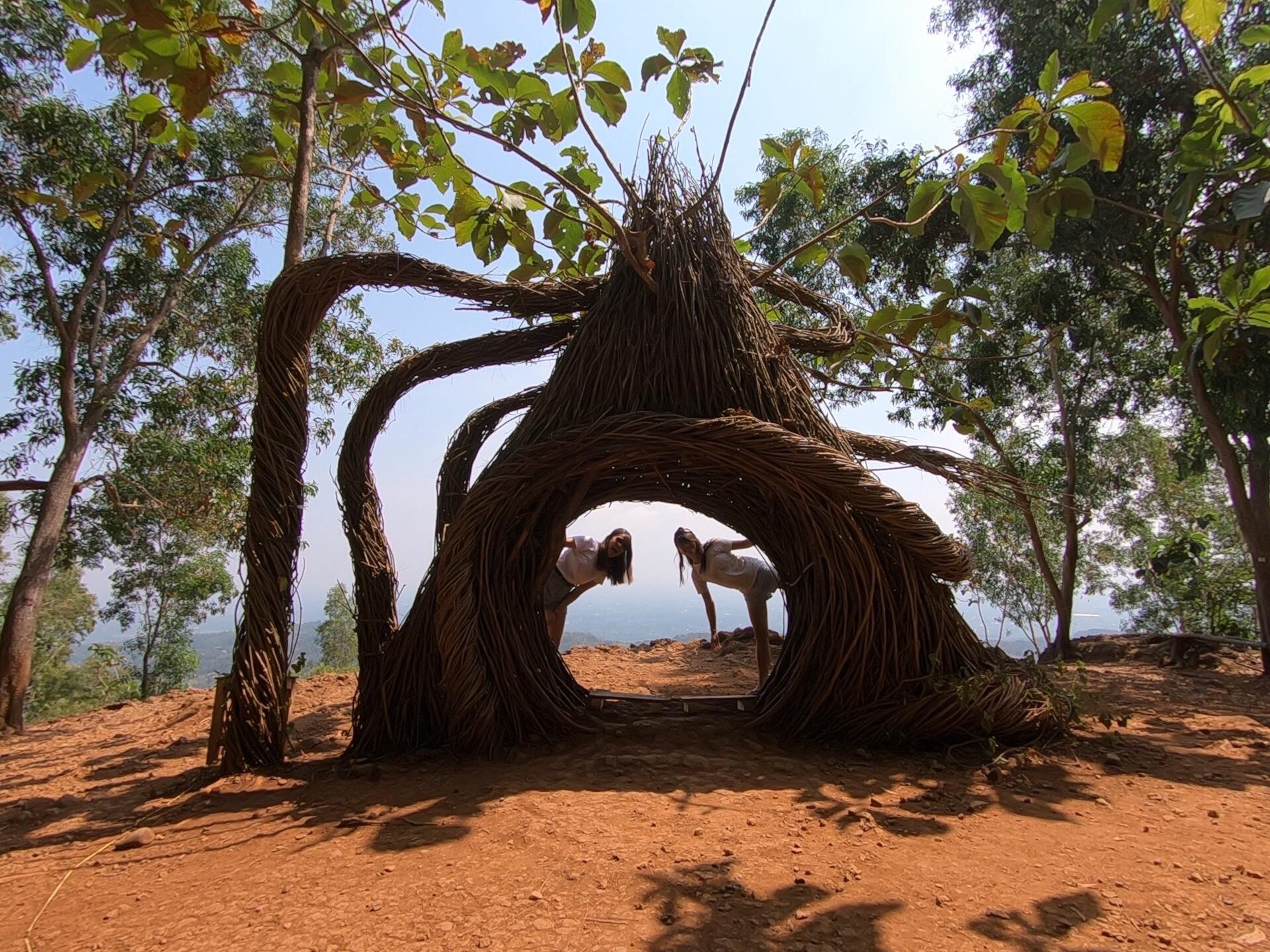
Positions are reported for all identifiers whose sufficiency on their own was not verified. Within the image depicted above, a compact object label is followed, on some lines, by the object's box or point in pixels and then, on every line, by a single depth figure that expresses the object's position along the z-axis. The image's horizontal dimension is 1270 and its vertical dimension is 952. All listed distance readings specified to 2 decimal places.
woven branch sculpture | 2.93
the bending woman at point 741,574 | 4.71
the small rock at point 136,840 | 2.23
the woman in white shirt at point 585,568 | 4.63
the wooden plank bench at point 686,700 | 3.72
